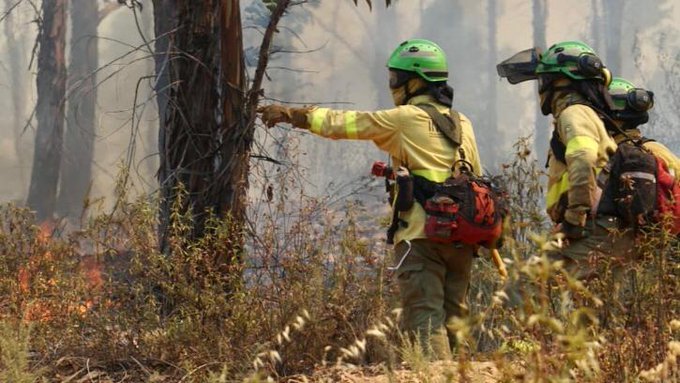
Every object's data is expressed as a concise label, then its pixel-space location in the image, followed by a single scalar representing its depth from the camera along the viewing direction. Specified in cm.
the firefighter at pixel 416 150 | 1079
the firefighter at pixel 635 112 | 1259
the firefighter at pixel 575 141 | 1112
